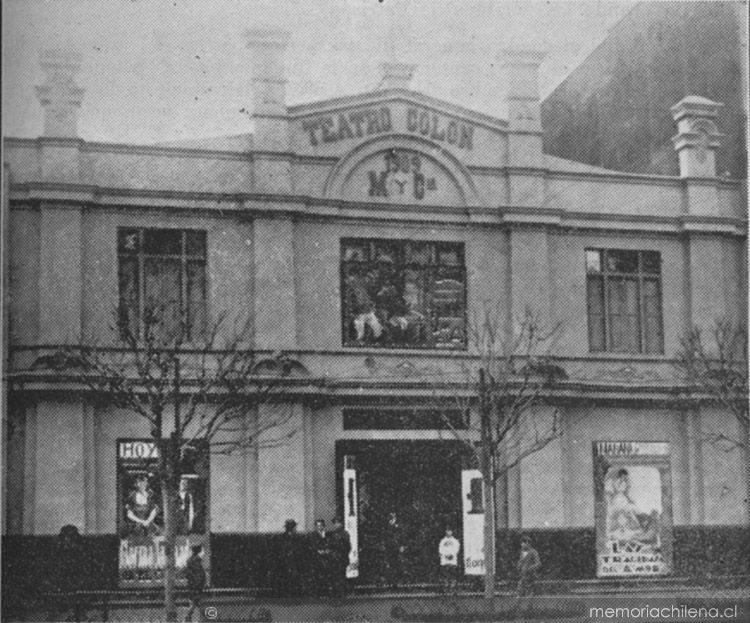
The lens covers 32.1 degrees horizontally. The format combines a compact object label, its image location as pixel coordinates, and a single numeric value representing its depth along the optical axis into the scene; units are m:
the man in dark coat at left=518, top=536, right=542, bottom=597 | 23.22
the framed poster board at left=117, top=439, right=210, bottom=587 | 23.06
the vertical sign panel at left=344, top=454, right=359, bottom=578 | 24.56
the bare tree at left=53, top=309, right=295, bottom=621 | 20.94
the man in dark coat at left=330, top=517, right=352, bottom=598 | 22.88
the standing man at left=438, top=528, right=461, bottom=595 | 24.91
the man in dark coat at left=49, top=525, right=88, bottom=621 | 21.05
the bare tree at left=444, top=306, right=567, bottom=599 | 24.50
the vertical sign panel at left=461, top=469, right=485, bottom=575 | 25.09
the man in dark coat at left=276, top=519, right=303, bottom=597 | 22.92
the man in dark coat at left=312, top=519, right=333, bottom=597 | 22.86
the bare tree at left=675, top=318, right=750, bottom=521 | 25.33
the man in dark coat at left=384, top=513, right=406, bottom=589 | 24.67
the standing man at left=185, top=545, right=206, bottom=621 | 21.02
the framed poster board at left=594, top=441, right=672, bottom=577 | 25.55
